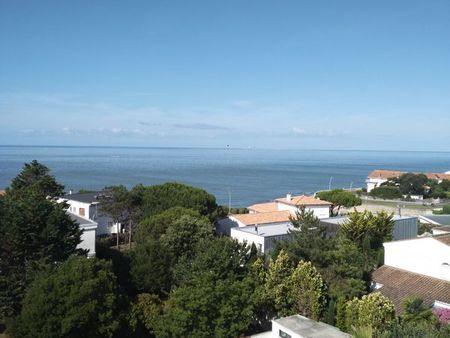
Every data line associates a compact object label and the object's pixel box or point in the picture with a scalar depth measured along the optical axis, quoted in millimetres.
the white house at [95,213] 37125
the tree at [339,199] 47156
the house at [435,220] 37719
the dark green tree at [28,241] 17844
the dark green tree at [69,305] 15211
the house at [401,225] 29784
